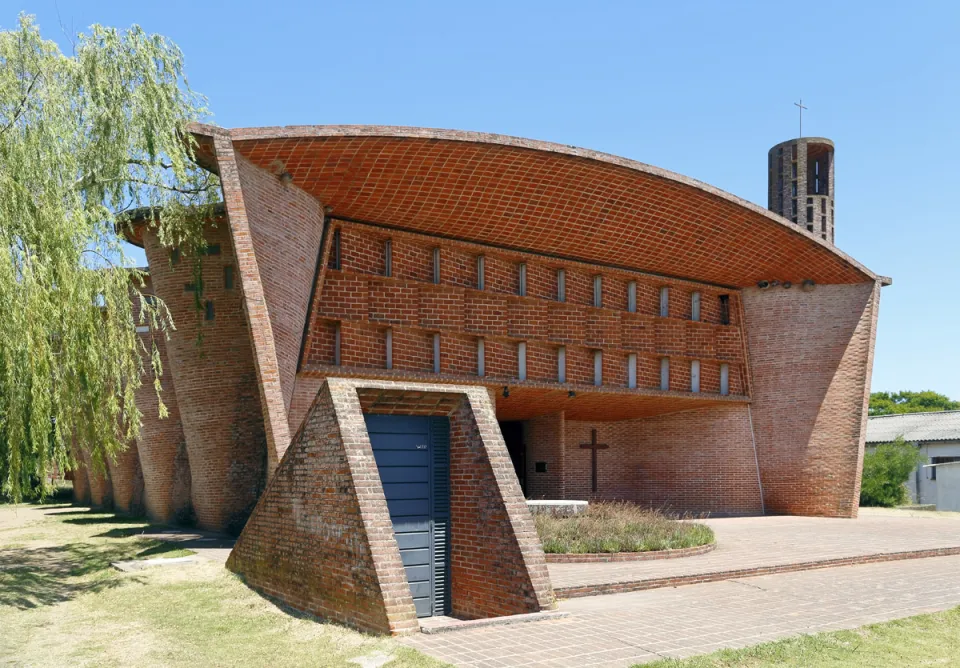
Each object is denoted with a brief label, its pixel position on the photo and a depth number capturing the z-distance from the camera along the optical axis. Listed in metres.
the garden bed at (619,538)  13.33
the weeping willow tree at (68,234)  10.12
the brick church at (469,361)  9.73
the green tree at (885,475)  30.55
